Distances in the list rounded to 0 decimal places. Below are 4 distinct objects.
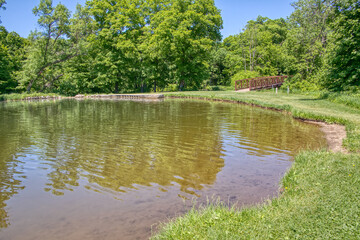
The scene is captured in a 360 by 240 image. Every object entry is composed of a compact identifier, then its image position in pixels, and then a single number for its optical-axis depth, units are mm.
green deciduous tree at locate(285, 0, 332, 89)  34156
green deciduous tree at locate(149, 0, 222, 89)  42219
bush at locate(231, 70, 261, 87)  48094
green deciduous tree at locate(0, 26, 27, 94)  44156
